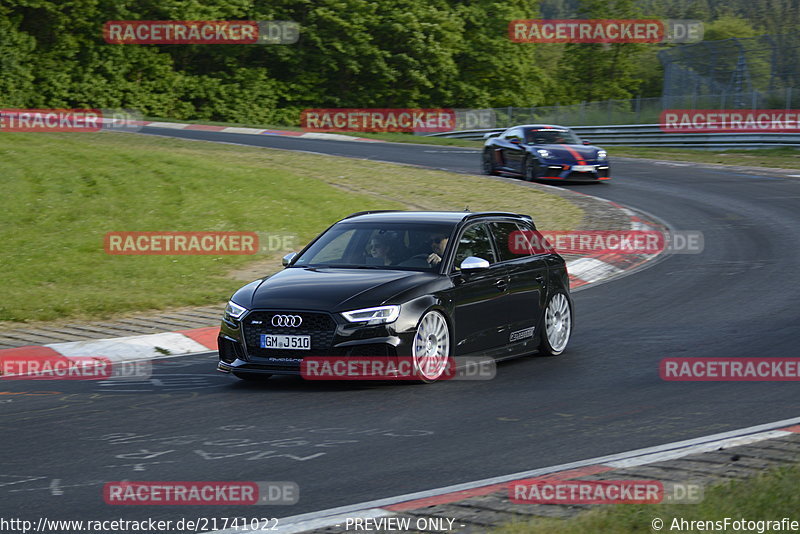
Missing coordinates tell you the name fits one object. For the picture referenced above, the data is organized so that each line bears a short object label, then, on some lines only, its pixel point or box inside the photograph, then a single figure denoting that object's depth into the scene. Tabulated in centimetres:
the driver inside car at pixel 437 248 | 1962
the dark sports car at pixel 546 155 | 5512
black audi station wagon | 1777
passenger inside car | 1987
